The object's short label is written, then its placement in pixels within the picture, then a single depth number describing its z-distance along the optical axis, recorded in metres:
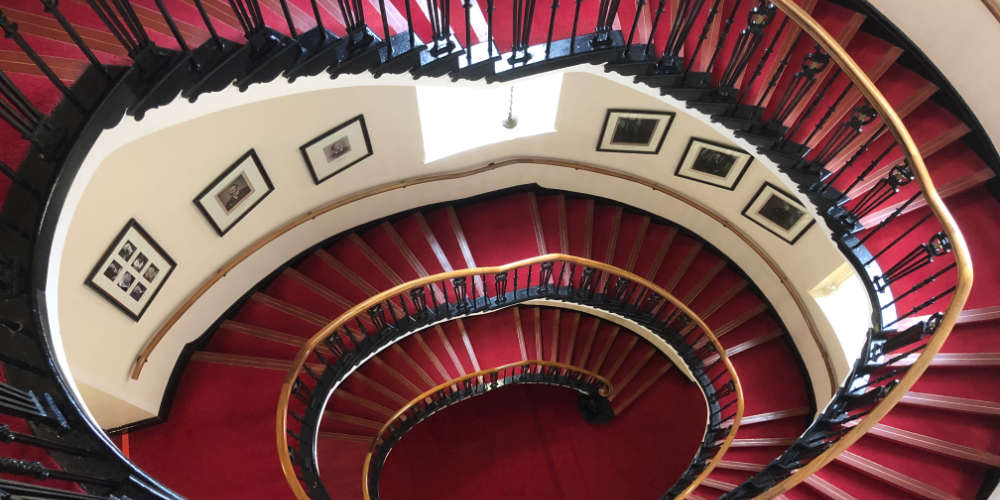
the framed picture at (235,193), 5.53
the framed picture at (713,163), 7.14
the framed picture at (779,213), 6.96
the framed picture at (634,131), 7.16
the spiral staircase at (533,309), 3.08
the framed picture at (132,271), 4.77
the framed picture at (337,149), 6.22
